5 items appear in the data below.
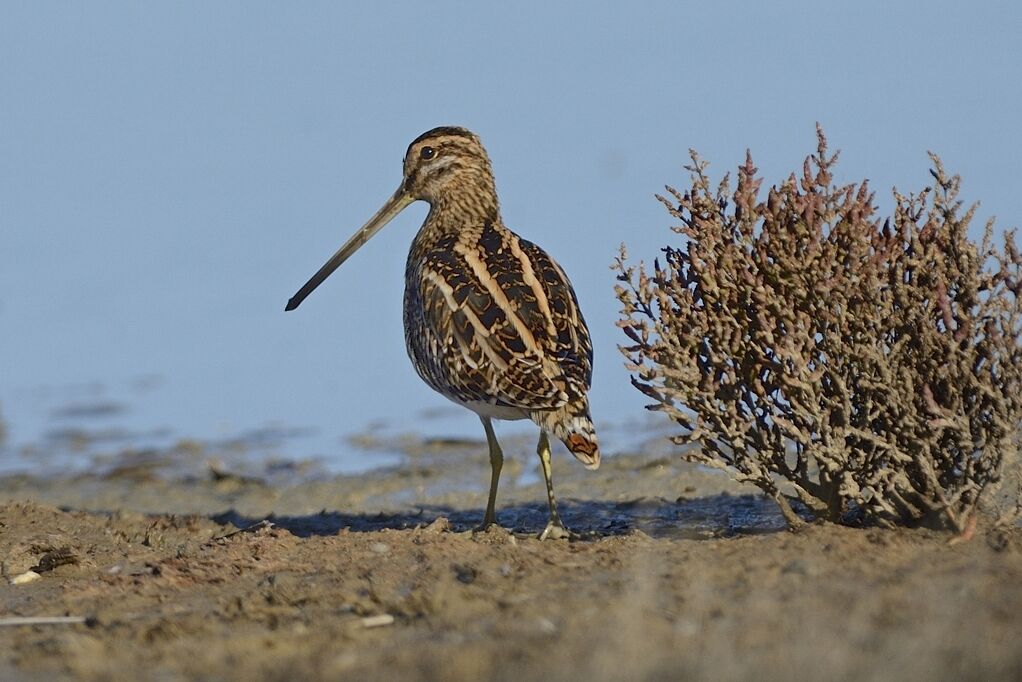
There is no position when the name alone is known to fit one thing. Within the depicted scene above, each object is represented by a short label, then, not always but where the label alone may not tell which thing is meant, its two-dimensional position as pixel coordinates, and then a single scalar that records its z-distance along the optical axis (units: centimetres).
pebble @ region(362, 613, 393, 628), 1024
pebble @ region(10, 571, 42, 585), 1445
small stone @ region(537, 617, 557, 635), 925
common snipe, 1469
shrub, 1261
